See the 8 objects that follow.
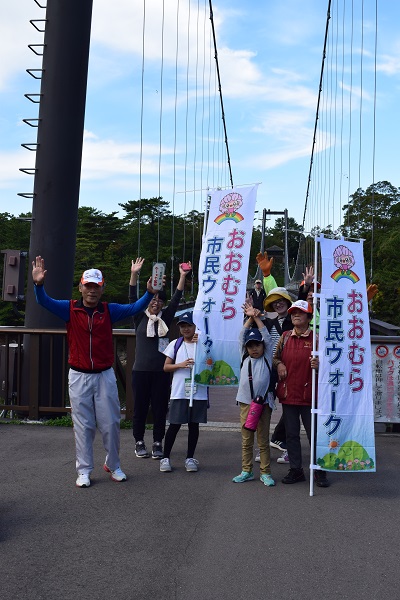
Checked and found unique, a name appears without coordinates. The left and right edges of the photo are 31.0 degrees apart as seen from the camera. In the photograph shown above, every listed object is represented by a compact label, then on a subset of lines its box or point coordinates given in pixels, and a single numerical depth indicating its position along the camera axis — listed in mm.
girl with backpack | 5570
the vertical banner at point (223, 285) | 5562
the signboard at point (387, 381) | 7128
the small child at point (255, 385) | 5242
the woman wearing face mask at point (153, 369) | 5906
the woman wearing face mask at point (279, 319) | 5957
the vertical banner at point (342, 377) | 5117
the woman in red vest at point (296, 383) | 5289
